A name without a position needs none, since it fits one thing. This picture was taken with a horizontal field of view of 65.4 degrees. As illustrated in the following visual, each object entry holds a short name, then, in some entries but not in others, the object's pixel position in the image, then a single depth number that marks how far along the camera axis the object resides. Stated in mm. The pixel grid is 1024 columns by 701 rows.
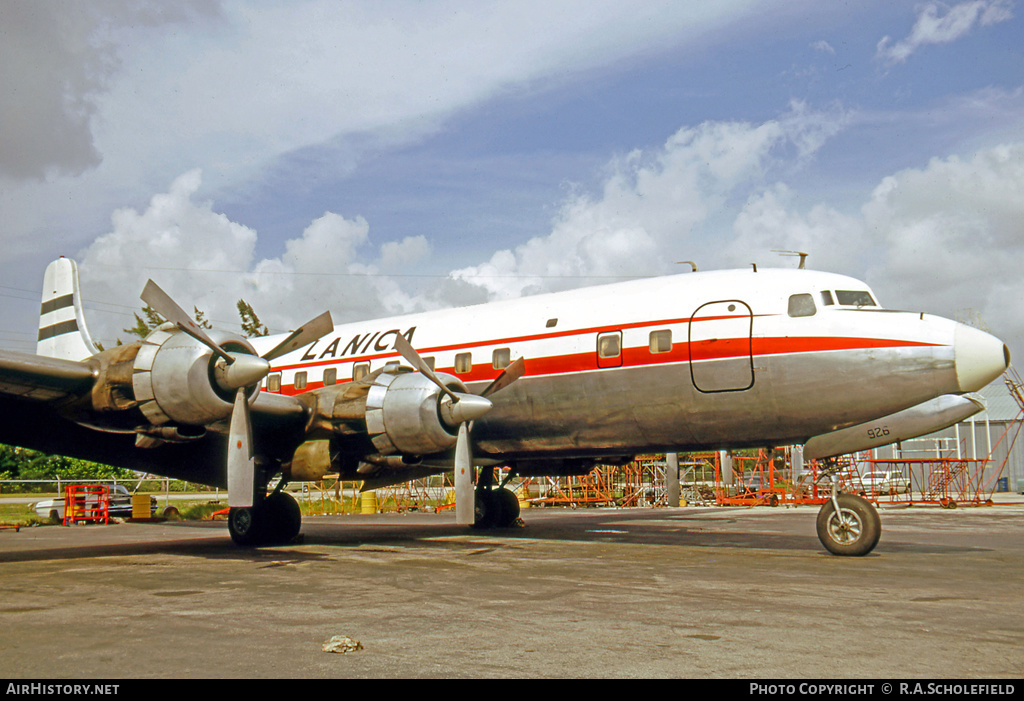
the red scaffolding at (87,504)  24141
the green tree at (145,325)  46684
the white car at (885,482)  43809
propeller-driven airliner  11398
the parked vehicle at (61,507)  25000
